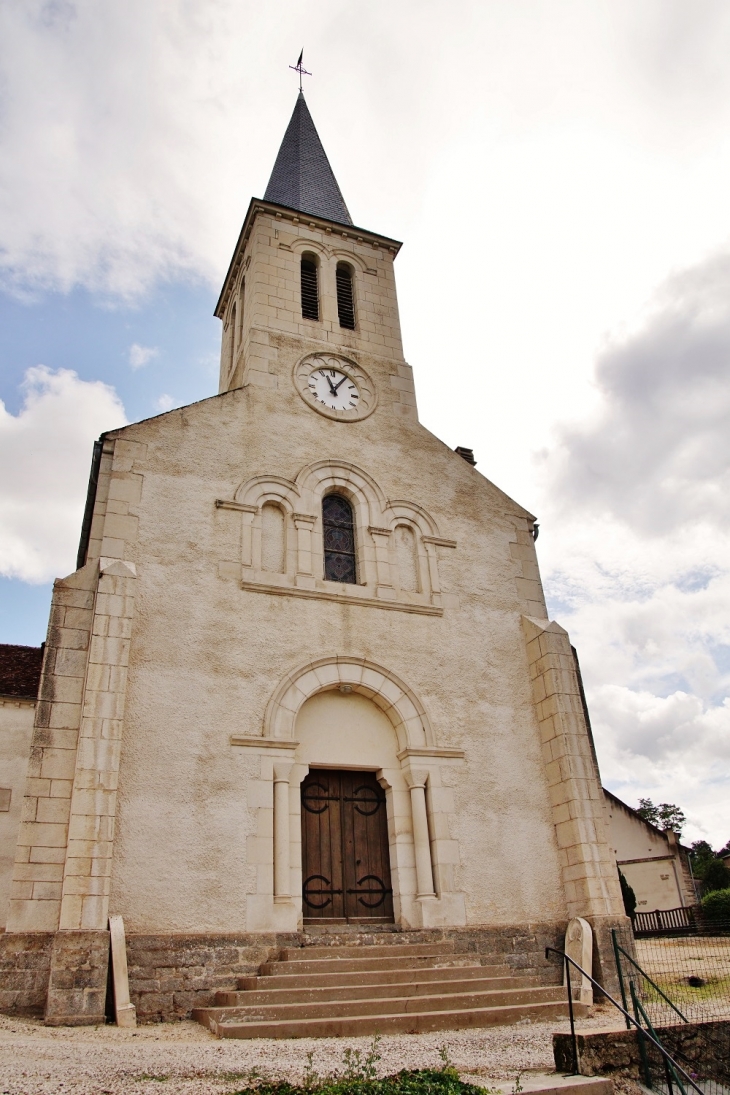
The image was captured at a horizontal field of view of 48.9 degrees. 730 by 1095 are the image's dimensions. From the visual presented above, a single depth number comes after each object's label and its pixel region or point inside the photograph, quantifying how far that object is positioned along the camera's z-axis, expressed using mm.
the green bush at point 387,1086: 5453
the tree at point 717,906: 20547
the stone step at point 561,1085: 5790
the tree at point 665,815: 63156
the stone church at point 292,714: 9648
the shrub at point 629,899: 20594
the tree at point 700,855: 47866
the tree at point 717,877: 28219
